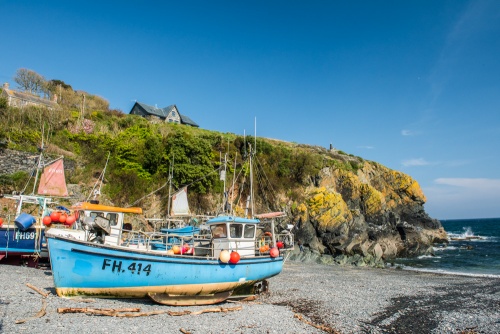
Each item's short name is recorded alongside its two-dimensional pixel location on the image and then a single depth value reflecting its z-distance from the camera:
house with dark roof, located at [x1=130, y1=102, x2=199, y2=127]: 56.62
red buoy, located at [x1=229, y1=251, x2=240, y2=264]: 13.00
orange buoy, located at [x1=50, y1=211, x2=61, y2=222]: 12.22
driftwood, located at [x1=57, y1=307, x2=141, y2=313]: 9.12
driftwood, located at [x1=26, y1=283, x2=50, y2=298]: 10.75
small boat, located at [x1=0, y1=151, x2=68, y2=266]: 17.36
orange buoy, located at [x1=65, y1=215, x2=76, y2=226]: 12.46
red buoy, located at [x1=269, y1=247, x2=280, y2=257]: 15.08
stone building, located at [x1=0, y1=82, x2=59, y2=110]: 37.41
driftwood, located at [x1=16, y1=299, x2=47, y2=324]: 8.07
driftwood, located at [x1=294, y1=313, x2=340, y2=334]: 9.94
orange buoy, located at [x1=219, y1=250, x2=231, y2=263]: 12.82
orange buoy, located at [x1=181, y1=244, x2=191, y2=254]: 13.55
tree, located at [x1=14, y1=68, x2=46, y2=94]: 51.38
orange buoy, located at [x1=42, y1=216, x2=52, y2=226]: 12.04
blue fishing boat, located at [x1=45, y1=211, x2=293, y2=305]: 10.66
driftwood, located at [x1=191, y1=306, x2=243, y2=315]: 10.90
